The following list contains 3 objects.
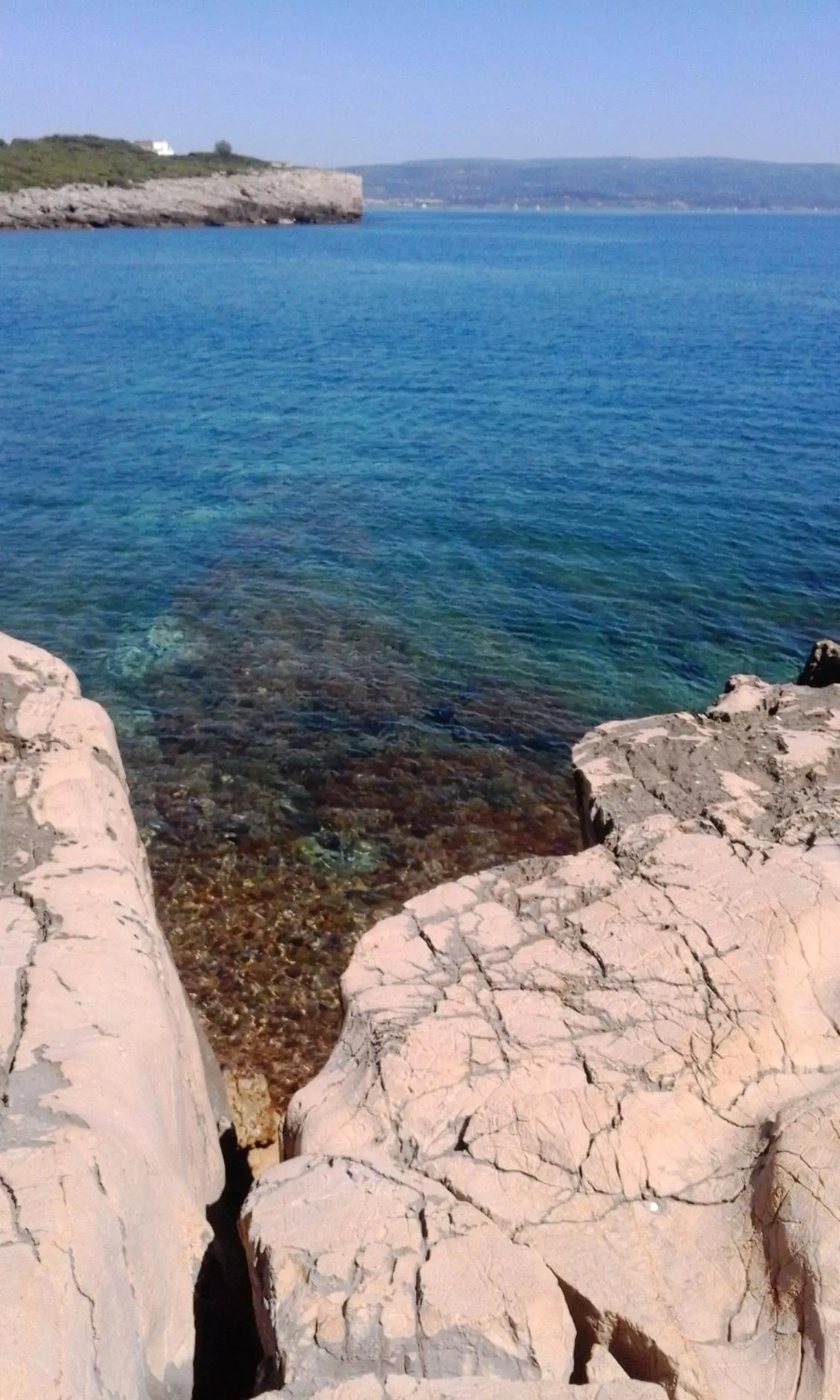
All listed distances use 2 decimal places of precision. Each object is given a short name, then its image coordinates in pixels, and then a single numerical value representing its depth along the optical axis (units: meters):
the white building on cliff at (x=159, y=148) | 171.00
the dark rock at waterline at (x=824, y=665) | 13.25
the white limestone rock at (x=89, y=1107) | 5.02
